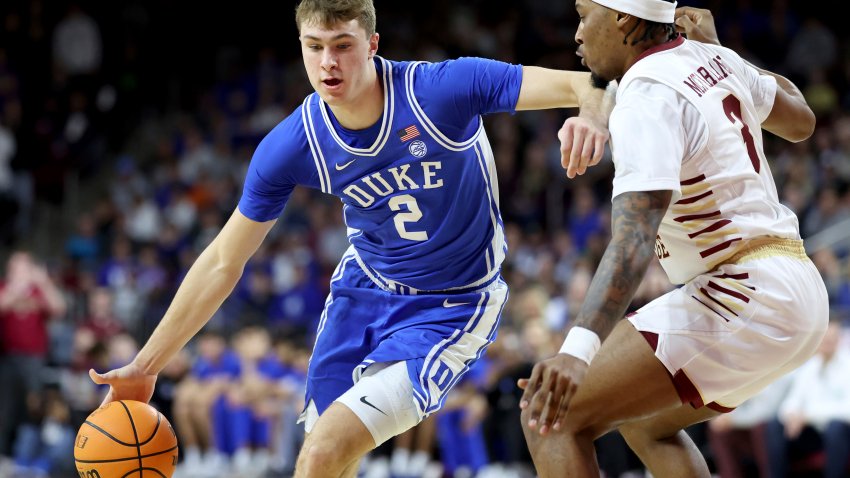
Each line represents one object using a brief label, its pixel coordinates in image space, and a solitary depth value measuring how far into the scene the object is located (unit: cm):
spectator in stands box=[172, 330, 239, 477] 1486
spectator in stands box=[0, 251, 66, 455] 1468
